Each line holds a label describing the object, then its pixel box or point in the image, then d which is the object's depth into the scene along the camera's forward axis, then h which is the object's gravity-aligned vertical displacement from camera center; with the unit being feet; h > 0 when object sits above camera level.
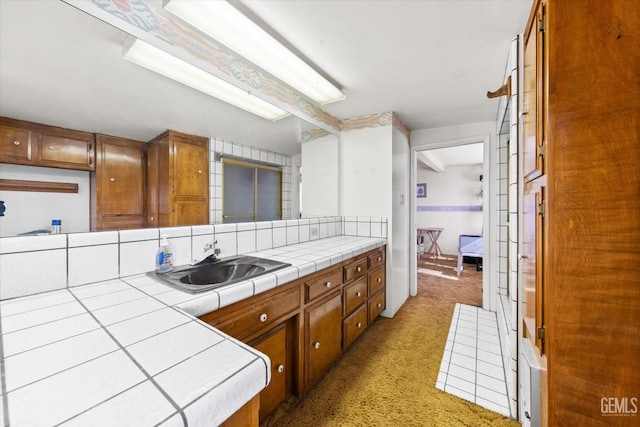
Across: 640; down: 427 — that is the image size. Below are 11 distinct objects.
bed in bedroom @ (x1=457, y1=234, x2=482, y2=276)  13.01 -1.88
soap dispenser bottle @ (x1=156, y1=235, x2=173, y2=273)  3.73 -0.67
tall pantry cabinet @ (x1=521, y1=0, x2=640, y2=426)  2.17 +0.01
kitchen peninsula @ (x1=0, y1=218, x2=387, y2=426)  1.22 -0.96
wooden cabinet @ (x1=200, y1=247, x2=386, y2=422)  3.42 -1.98
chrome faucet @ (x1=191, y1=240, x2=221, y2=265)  4.35 -0.75
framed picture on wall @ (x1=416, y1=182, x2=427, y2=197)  19.79 +2.02
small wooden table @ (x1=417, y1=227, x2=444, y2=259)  17.67 -1.77
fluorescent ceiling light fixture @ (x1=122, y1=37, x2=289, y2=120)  3.58 +2.44
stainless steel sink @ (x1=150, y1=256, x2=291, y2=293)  3.62 -0.95
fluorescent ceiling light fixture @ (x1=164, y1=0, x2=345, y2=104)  3.67 +3.14
